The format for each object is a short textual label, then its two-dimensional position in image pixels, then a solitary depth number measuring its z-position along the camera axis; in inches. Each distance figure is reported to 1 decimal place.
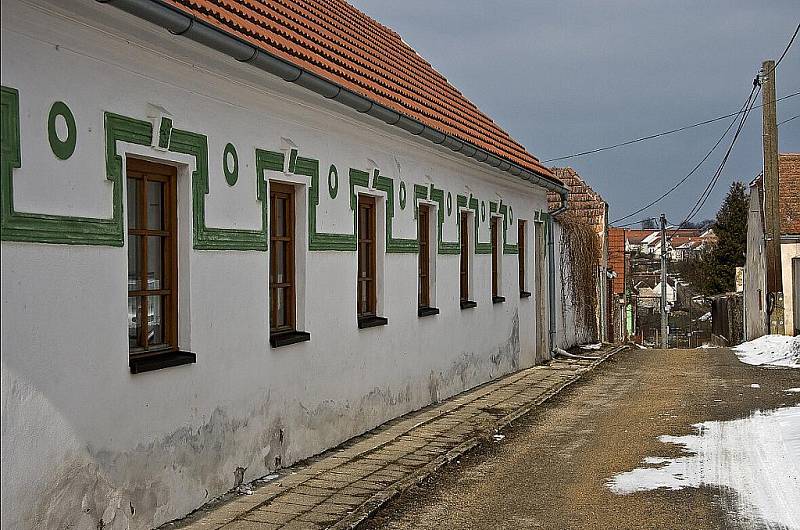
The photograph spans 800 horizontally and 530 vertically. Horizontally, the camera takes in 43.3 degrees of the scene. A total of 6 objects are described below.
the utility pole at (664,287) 1605.6
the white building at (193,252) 215.5
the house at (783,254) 991.0
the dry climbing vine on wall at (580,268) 894.4
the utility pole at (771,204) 943.7
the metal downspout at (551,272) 825.5
